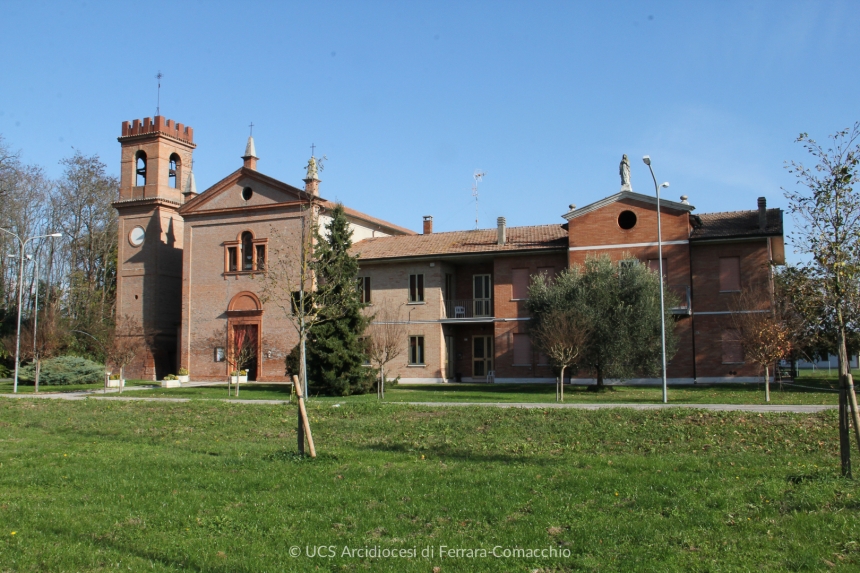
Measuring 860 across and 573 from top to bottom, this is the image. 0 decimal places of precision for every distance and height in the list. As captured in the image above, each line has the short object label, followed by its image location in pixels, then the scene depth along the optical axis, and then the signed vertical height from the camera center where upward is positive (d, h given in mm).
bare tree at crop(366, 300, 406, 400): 27172 +44
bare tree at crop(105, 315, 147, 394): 31672 +24
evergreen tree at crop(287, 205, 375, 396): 28922 +517
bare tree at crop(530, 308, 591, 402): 25531 +333
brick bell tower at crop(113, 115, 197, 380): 44219 +6856
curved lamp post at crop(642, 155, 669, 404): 24169 +795
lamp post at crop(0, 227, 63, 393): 32347 +119
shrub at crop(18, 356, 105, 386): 37500 -1137
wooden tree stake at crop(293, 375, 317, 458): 10704 -1118
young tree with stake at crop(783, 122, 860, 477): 9125 +1089
